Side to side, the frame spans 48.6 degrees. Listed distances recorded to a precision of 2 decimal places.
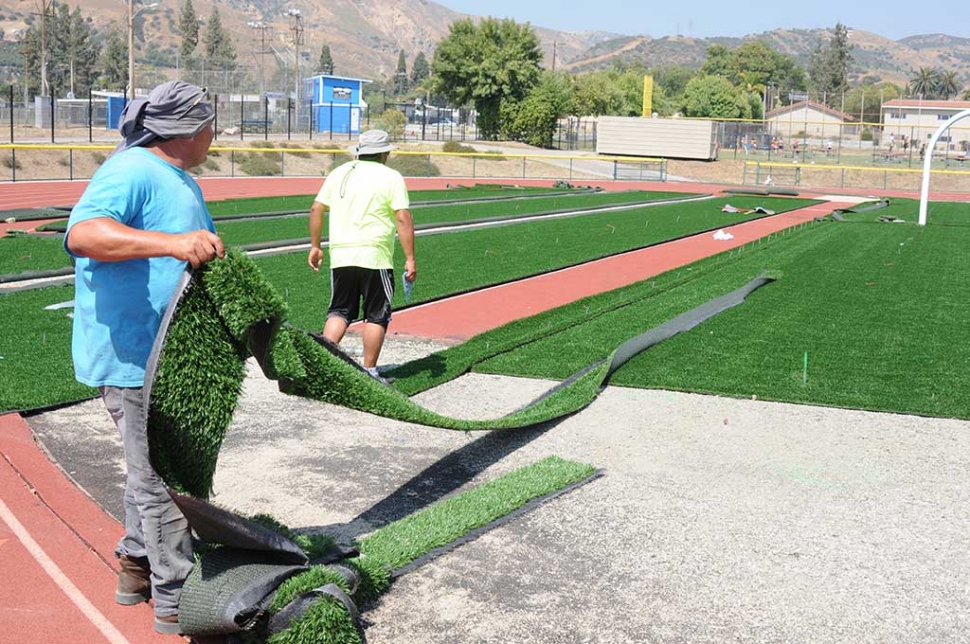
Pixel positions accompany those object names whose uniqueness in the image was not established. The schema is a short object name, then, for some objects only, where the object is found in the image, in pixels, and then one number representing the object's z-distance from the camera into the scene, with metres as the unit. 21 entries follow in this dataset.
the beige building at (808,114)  151.43
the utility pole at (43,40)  74.82
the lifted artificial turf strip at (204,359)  3.98
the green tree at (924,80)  196.12
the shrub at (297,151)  43.99
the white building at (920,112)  119.94
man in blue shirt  4.11
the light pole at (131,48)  45.93
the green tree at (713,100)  127.81
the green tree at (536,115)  75.44
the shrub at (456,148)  57.75
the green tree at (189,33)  160.11
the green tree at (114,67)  138.62
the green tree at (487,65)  79.69
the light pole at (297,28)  88.12
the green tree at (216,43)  167.88
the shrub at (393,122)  70.00
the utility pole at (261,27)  89.74
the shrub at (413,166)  47.03
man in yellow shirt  8.00
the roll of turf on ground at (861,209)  27.61
